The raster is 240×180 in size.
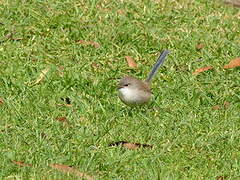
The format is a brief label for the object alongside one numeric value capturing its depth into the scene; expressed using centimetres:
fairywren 1566
